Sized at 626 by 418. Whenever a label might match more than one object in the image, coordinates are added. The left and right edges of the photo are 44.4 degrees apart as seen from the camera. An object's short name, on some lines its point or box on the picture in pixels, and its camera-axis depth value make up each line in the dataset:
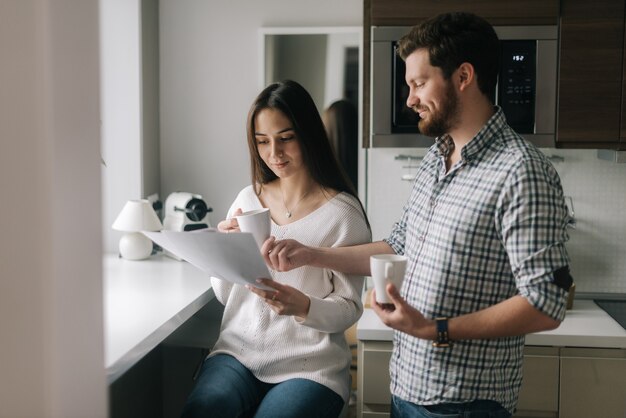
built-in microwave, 2.70
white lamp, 2.89
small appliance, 2.99
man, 1.54
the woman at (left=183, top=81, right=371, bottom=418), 2.01
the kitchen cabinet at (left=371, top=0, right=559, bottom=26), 2.69
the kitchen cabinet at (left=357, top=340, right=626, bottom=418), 2.55
